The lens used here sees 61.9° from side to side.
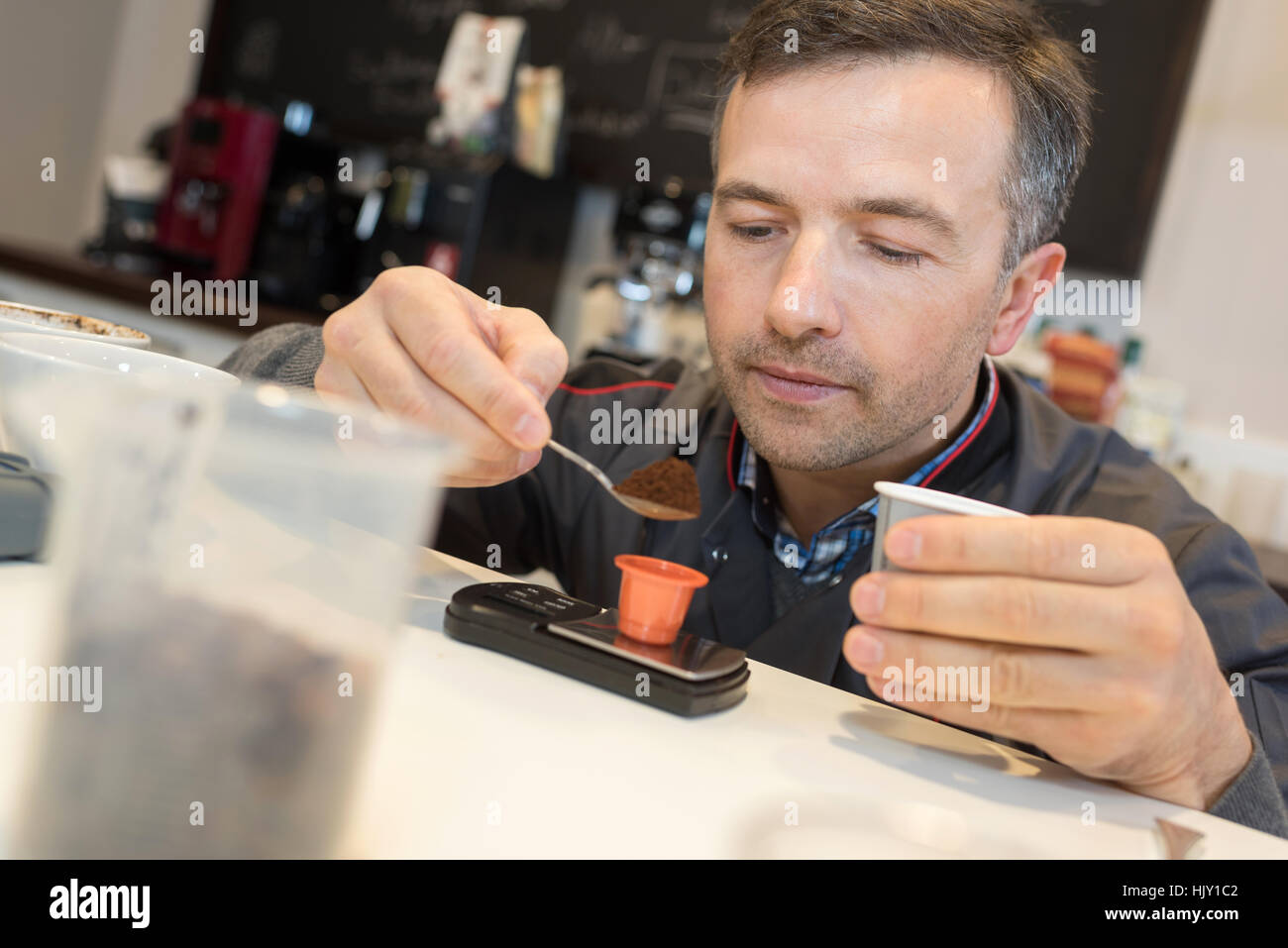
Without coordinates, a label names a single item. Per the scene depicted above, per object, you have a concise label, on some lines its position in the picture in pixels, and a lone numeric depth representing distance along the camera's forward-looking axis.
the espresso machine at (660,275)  3.04
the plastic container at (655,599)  0.83
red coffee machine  3.48
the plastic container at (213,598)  0.42
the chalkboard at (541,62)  3.38
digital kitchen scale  0.76
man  0.86
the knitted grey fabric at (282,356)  1.27
